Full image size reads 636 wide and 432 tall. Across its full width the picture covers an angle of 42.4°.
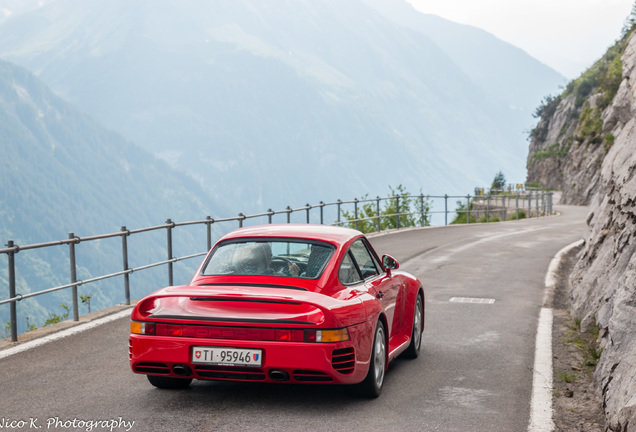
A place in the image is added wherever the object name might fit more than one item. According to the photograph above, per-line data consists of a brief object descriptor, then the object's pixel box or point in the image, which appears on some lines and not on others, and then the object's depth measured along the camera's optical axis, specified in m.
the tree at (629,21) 49.34
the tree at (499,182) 73.56
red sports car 5.38
